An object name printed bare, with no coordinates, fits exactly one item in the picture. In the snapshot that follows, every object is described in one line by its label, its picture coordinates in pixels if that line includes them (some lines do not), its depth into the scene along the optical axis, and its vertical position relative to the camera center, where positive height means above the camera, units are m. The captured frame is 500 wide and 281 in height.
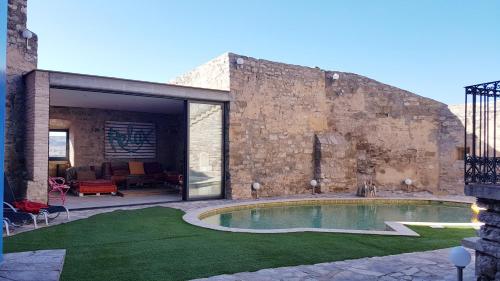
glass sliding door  10.71 -0.22
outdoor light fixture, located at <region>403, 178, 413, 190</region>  14.30 -1.37
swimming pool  8.40 -1.74
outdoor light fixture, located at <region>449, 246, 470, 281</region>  3.84 -1.09
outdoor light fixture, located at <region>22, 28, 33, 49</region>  9.50 +2.46
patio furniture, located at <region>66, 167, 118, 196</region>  11.78 -1.24
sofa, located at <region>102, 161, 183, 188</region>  13.76 -1.13
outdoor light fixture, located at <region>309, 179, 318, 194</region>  12.89 -1.29
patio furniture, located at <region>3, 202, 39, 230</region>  6.66 -1.23
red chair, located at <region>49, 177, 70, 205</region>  11.24 -1.39
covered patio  8.76 +0.03
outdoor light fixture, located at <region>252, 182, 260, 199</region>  11.85 -1.31
